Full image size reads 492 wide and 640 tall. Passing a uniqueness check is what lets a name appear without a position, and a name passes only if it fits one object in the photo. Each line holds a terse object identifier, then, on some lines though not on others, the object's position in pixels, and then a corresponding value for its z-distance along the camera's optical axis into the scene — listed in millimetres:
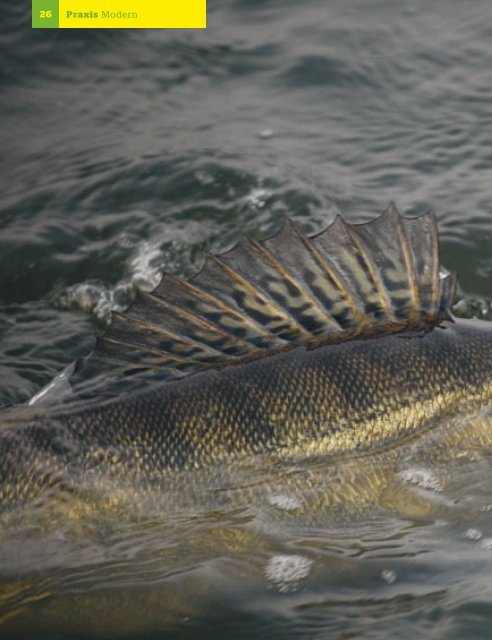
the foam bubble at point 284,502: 7062
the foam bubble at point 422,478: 7254
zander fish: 6867
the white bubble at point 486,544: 7098
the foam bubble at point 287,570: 6840
